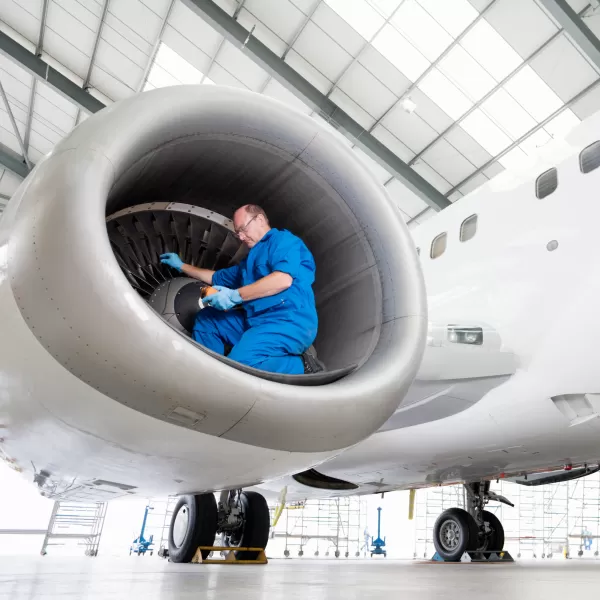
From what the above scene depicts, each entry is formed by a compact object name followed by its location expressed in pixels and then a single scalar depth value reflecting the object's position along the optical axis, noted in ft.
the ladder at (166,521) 59.46
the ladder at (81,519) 35.50
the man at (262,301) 6.21
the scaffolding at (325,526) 66.13
